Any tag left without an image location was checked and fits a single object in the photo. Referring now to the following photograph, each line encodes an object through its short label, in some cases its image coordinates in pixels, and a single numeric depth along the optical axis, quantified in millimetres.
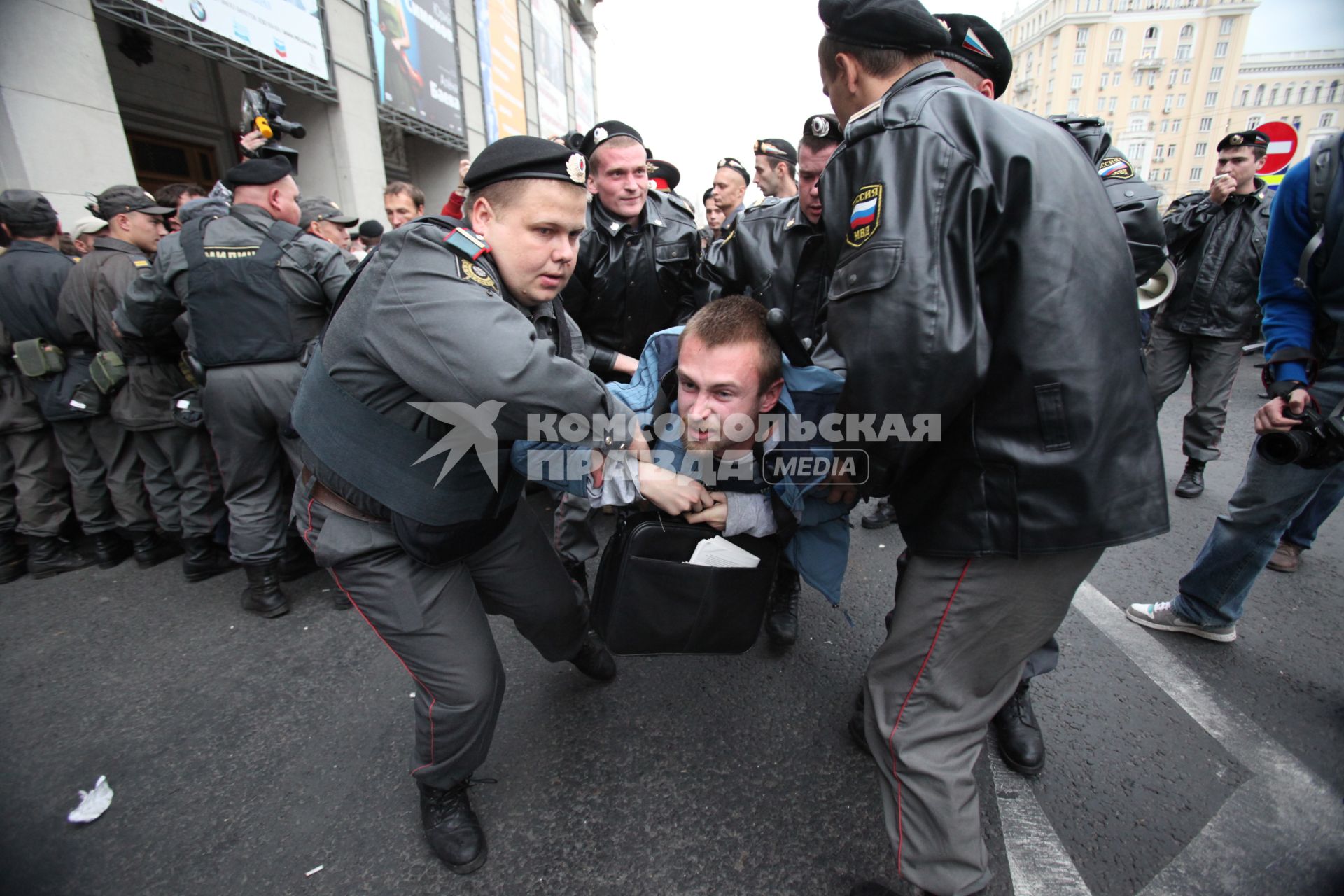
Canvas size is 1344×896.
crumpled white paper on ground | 1838
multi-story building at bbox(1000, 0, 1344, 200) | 50000
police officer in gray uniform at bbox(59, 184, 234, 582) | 3199
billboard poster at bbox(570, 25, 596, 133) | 22375
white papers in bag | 1695
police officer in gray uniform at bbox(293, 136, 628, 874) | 1250
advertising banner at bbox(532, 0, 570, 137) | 17262
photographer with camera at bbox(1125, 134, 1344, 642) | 1896
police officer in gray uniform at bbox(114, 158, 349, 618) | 2795
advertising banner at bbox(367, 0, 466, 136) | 9016
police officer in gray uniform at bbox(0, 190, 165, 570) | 3248
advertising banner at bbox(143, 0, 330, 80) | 5844
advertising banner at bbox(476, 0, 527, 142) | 13086
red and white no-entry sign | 4789
